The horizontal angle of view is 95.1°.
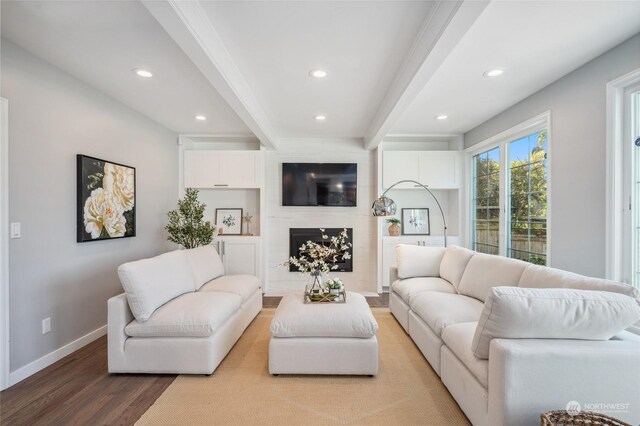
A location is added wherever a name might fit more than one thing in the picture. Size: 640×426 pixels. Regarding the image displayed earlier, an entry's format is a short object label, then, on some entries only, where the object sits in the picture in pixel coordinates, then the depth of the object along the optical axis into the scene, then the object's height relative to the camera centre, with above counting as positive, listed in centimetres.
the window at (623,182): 223 +24
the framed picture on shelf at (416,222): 502 -17
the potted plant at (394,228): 472 -26
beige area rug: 181 -128
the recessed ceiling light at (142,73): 263 +127
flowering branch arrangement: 272 -48
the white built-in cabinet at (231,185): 464 +43
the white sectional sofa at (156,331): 227 -93
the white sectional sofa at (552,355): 139 -69
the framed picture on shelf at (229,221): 496 -16
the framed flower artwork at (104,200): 281 +12
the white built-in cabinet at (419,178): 466 +55
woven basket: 129 -92
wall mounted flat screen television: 484 +46
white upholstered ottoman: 224 -103
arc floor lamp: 323 +6
